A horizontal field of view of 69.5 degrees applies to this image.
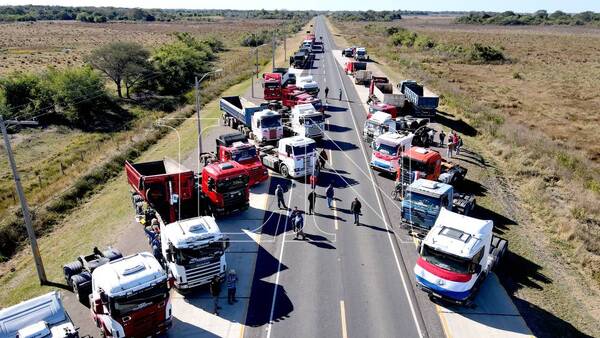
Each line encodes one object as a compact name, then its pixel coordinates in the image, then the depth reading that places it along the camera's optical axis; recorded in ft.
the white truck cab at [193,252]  52.80
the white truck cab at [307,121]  112.47
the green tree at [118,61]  188.24
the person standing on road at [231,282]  53.21
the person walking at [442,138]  114.01
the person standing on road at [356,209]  72.33
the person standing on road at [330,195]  78.69
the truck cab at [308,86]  150.71
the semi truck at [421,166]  80.69
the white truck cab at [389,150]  90.58
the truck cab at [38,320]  39.93
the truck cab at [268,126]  109.29
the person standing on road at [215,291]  52.31
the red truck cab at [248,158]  88.69
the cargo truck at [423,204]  66.33
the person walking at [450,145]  103.44
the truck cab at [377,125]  110.73
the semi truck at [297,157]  89.97
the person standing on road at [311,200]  76.74
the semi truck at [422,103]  133.49
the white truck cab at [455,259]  51.13
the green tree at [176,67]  208.85
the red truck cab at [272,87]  151.64
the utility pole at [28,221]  52.74
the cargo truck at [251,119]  109.60
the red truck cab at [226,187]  74.28
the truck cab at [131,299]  43.70
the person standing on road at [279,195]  78.18
